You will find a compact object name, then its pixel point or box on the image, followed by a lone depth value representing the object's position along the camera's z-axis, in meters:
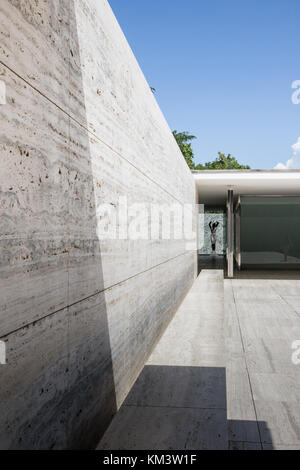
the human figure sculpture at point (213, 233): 22.72
